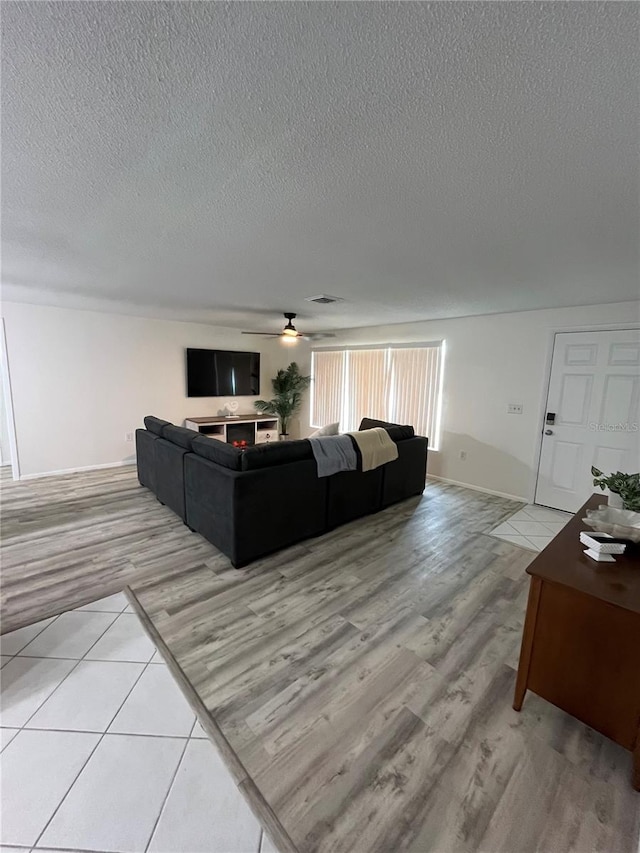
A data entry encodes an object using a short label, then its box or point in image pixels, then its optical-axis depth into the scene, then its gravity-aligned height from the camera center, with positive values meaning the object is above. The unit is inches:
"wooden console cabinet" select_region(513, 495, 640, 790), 50.3 -39.6
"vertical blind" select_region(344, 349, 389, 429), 222.4 -5.6
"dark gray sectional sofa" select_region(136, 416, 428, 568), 102.6 -39.3
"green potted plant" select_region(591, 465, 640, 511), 65.6 -19.6
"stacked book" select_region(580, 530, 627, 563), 58.7 -27.5
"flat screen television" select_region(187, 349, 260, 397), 227.2 +0.1
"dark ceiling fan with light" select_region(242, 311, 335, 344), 171.6 +21.1
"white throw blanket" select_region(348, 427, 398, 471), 132.4 -27.2
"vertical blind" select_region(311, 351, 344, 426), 250.4 -8.1
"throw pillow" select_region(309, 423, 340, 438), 149.1 -23.0
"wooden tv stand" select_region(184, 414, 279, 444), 222.1 -35.8
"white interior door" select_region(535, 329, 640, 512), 132.8 -12.1
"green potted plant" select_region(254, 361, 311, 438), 262.2 -13.5
